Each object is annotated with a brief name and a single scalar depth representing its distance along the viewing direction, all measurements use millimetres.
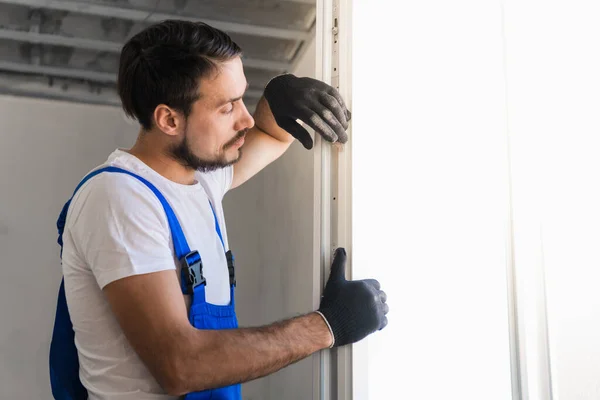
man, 1328
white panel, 1663
